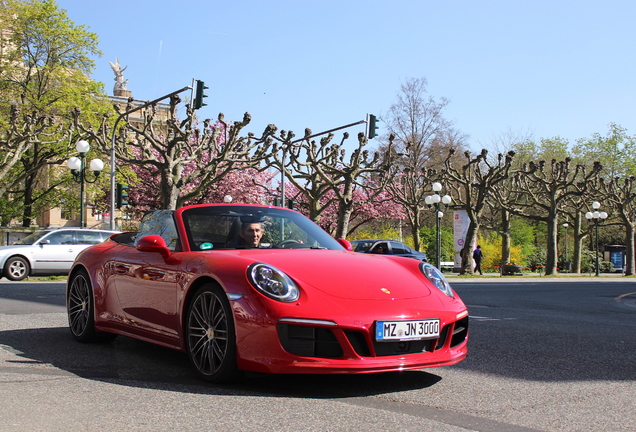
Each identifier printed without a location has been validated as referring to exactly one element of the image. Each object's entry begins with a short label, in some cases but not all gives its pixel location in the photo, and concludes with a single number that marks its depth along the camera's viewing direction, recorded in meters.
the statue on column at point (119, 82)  72.53
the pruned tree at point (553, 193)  39.81
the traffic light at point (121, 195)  28.62
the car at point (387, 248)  31.41
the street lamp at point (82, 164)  26.02
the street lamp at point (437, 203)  34.24
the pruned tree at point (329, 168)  38.44
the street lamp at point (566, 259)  54.00
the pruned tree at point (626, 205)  45.94
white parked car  21.12
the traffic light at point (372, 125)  28.11
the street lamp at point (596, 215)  42.32
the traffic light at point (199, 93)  22.17
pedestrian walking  41.00
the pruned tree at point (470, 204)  38.00
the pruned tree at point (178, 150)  30.86
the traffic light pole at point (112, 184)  29.42
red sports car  4.56
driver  5.79
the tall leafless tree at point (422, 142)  57.78
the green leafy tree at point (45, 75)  38.69
